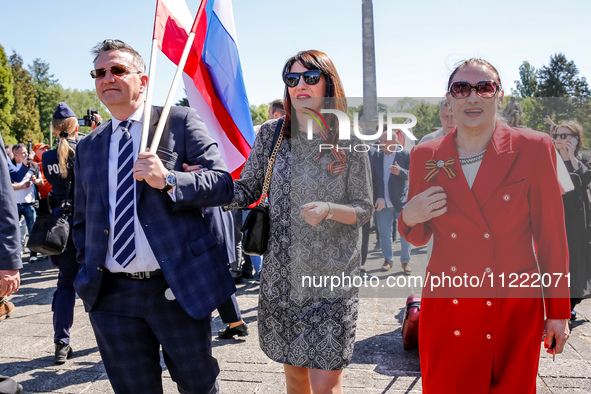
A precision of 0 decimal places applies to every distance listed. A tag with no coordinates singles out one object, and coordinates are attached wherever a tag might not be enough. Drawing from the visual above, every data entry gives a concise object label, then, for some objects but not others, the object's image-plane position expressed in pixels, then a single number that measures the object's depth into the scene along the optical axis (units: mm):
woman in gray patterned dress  2363
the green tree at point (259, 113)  87312
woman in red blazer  2018
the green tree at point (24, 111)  44781
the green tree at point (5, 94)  36000
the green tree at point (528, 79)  48375
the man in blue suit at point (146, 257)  2432
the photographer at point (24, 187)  9406
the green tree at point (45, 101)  65125
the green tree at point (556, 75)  45716
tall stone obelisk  27594
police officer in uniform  4219
